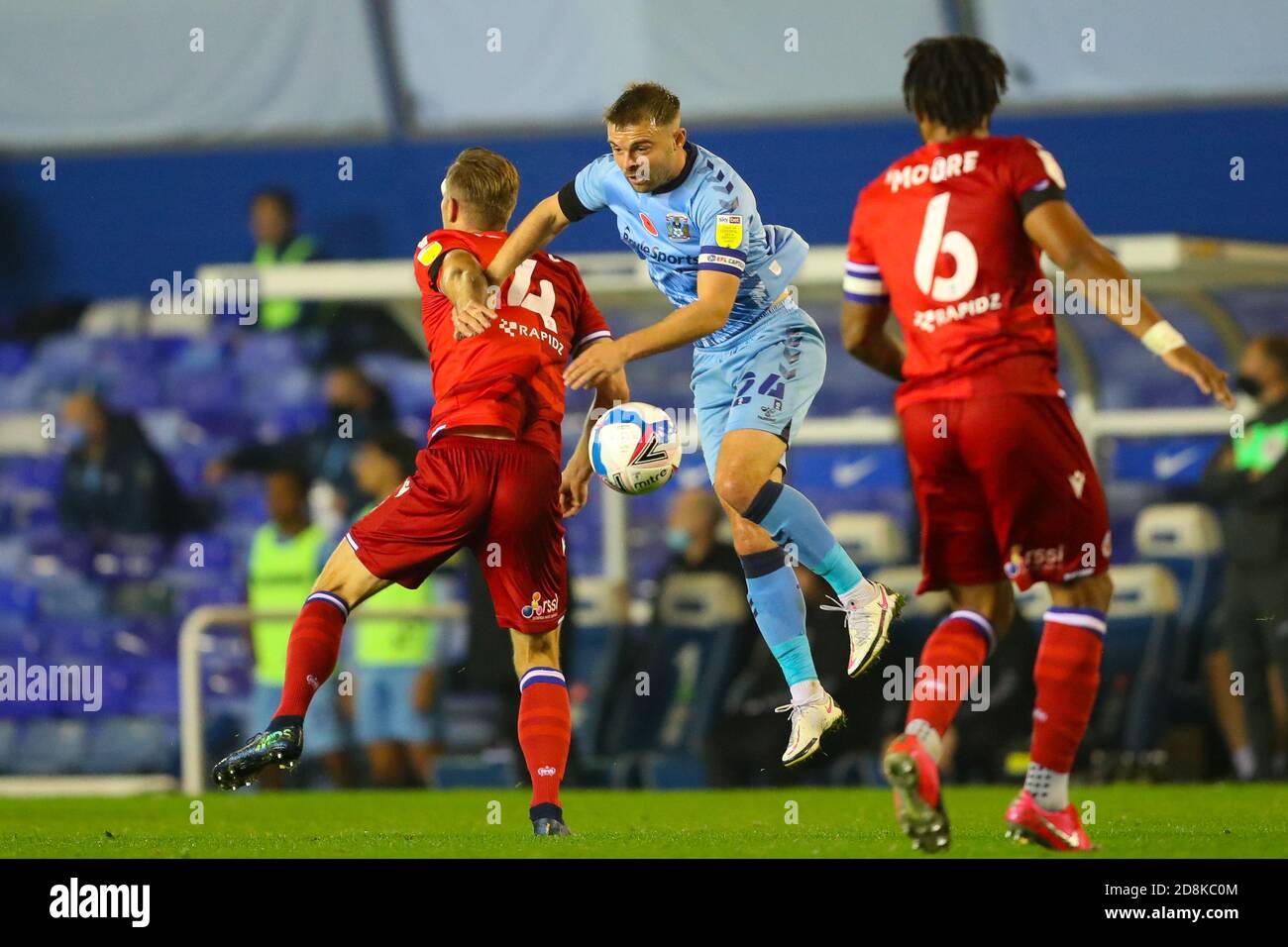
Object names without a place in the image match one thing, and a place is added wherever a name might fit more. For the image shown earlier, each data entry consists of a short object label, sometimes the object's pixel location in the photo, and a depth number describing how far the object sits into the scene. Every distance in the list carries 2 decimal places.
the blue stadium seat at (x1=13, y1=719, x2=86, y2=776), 12.16
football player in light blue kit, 6.29
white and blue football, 6.46
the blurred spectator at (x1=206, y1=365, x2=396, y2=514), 11.91
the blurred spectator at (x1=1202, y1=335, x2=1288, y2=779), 9.66
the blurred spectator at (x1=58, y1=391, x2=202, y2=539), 12.21
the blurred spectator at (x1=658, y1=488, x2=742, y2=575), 10.25
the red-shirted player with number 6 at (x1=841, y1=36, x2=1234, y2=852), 5.15
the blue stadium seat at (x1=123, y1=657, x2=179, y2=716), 12.41
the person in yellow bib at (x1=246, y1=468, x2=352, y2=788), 10.99
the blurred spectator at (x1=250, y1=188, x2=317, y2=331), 12.84
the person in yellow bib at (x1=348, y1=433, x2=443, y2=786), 10.94
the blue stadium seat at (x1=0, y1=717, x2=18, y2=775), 12.35
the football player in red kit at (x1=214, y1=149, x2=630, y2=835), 6.23
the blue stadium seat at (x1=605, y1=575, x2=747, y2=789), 10.20
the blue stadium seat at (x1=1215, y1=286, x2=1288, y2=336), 11.39
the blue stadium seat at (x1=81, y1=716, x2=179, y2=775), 11.88
